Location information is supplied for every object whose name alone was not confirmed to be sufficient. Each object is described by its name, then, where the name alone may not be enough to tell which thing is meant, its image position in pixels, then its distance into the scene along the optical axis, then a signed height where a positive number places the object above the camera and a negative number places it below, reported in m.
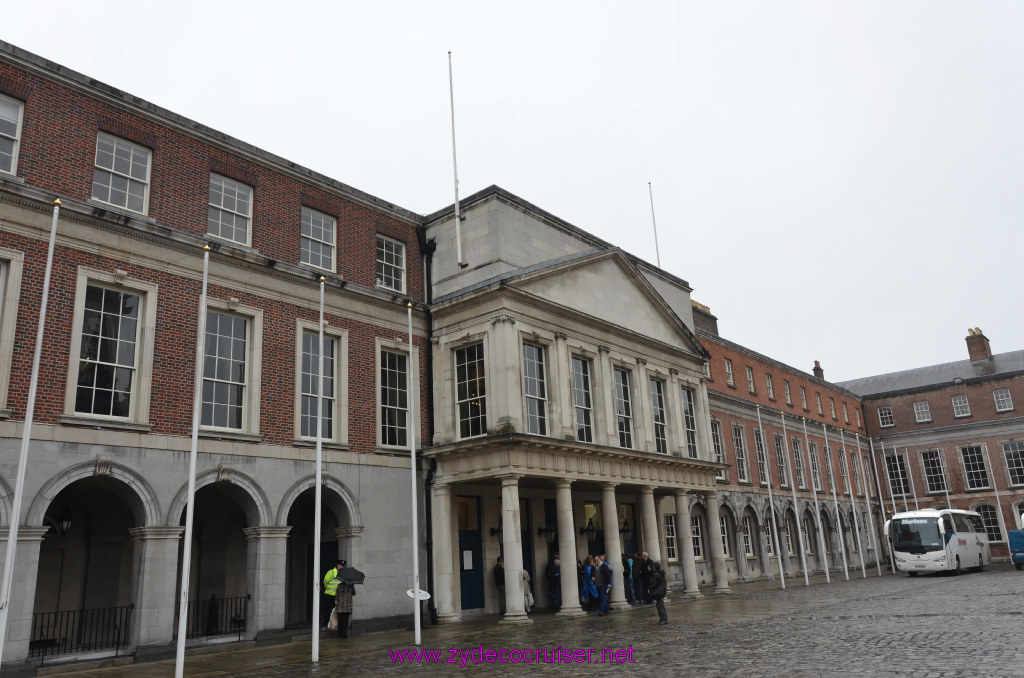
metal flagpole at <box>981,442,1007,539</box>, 51.81 +0.22
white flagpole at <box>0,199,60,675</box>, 11.48 +1.43
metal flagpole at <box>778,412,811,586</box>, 33.21 +3.89
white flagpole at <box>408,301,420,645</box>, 16.15 -0.42
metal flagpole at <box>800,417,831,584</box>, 36.26 +1.41
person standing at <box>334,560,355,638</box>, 18.45 -1.03
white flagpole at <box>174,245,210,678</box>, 12.55 +1.11
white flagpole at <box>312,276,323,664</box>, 14.45 +0.26
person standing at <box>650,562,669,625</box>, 18.42 -1.13
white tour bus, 35.38 -0.62
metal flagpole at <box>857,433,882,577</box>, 52.50 +4.06
